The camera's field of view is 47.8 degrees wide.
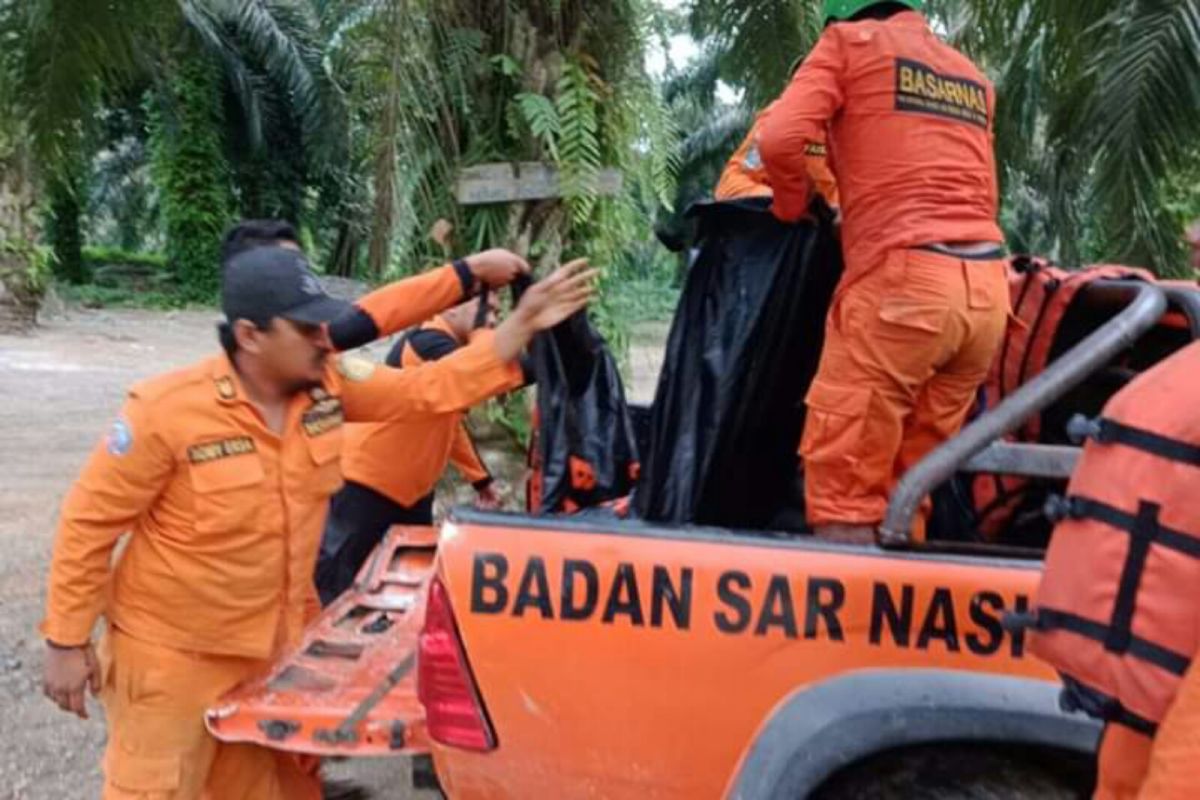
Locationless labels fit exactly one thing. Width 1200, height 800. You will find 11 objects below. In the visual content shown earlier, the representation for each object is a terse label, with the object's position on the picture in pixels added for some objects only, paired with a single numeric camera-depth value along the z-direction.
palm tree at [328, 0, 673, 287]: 5.12
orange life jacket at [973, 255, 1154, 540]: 3.09
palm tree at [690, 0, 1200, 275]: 5.53
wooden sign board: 5.50
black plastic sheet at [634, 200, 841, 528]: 2.97
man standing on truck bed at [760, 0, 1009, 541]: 2.95
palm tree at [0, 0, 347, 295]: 20.95
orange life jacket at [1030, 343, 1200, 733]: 1.54
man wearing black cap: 2.73
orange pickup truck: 2.17
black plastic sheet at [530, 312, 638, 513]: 3.50
